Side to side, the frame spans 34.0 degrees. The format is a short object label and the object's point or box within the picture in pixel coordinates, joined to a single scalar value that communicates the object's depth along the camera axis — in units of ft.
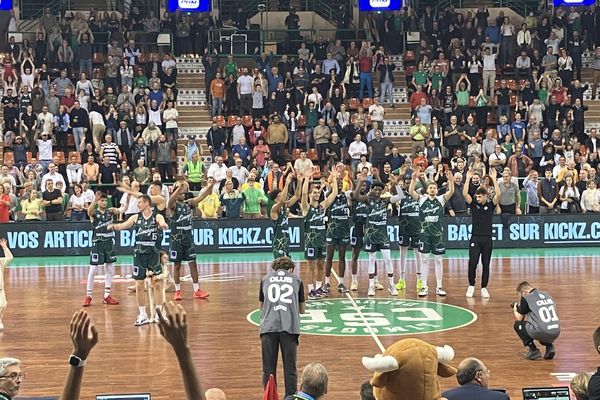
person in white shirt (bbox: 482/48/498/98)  108.99
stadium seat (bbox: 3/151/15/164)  93.50
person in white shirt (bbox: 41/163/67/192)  86.58
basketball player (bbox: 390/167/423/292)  63.31
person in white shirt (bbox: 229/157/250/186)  90.68
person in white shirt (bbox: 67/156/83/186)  89.99
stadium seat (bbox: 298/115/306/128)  102.89
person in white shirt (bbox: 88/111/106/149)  97.50
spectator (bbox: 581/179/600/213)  87.45
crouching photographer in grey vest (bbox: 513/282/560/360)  45.52
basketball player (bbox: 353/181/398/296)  62.44
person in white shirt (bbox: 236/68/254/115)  106.01
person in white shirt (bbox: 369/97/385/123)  102.37
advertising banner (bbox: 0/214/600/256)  83.41
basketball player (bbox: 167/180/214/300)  61.16
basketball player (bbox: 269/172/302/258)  58.85
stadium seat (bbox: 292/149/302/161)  98.02
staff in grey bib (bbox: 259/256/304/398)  37.76
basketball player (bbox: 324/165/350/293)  62.44
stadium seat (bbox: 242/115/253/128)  102.16
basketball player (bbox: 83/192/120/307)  60.23
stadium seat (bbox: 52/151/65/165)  93.66
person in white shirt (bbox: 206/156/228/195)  89.61
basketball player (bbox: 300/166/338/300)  61.21
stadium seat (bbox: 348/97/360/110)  107.65
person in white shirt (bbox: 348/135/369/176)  95.34
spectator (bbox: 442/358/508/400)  24.30
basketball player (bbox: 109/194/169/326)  55.11
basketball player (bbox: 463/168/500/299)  59.82
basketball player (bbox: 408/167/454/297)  61.46
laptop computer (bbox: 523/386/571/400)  28.81
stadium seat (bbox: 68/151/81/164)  92.48
